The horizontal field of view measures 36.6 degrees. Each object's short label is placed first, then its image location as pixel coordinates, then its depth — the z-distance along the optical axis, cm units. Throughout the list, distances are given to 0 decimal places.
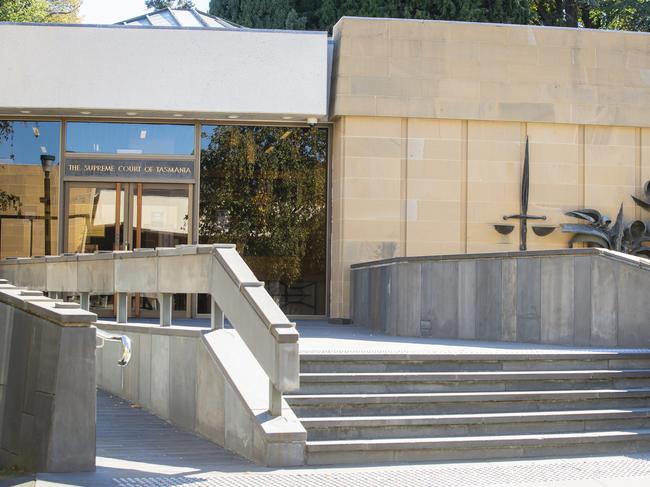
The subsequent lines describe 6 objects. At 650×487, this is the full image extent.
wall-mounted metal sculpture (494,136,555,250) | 1789
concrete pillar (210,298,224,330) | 943
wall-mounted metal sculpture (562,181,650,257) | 1795
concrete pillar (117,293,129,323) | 1169
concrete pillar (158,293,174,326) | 1033
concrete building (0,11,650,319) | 1734
